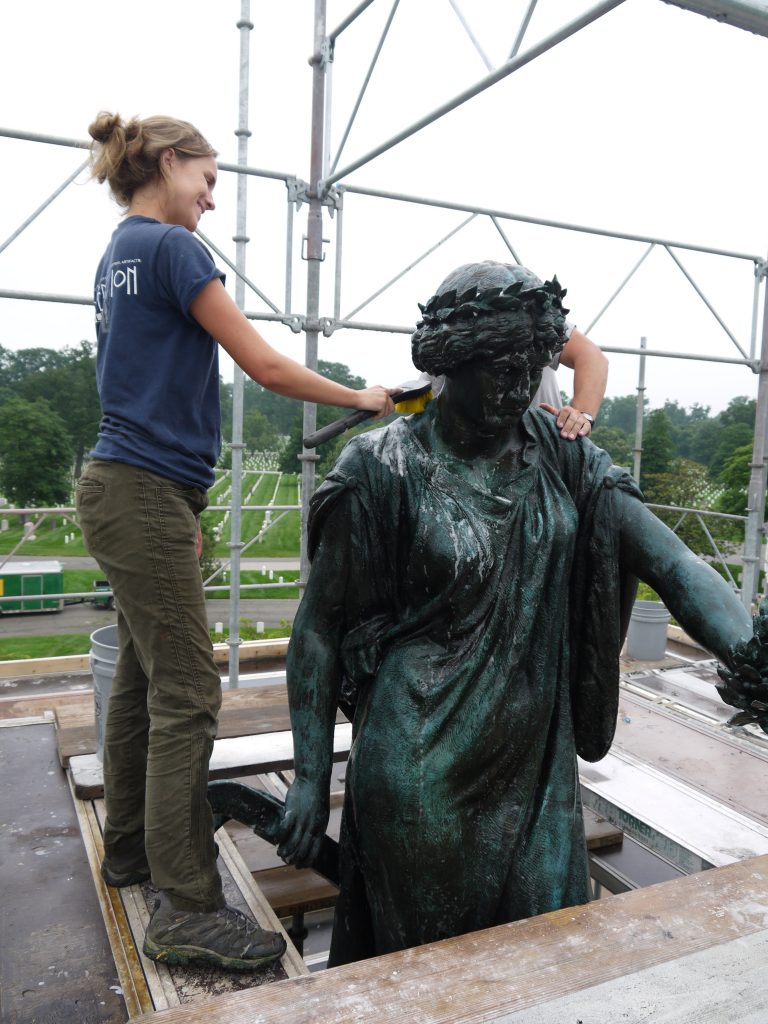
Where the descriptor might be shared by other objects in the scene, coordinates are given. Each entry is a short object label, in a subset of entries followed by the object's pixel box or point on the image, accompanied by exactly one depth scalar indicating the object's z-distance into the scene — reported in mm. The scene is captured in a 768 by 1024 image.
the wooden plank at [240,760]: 2775
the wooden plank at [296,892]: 2920
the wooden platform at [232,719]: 3145
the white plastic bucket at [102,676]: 2945
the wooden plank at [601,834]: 3420
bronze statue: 1444
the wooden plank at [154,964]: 1790
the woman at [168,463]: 1792
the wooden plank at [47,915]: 1814
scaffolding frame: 4551
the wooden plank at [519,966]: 1130
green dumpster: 16656
